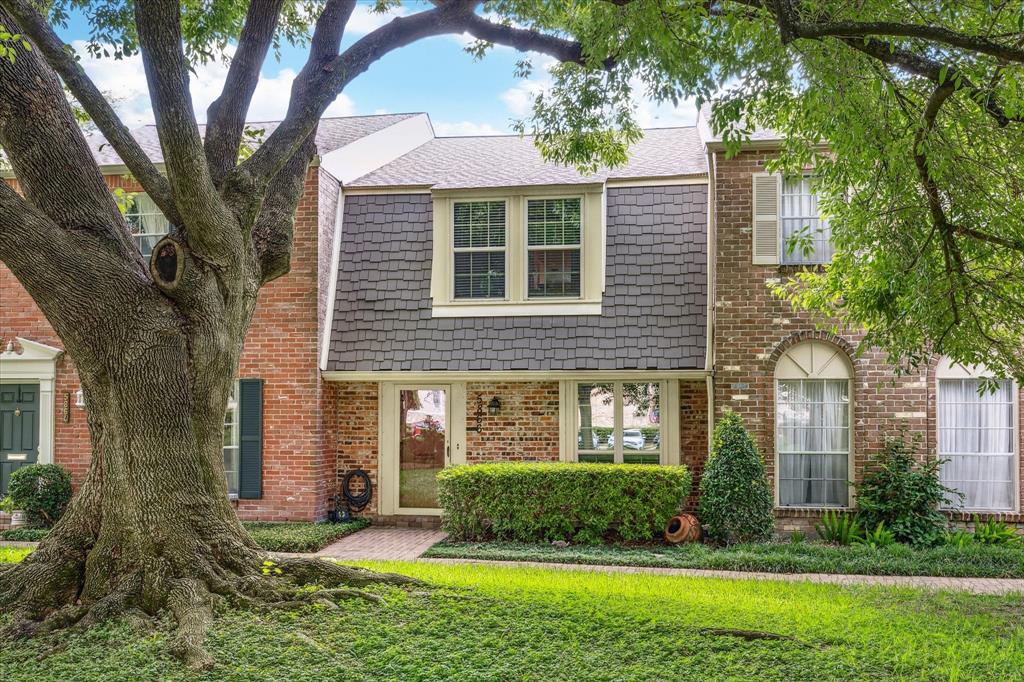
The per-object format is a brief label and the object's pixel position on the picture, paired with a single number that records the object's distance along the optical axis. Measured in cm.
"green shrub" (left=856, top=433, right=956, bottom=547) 1103
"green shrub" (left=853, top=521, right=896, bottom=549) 1085
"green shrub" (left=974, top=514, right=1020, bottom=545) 1100
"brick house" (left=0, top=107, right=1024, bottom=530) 1181
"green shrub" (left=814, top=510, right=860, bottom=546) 1117
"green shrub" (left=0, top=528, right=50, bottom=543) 1206
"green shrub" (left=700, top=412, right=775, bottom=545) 1111
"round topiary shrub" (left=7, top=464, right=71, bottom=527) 1272
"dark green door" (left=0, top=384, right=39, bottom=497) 1359
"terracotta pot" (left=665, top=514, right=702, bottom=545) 1140
